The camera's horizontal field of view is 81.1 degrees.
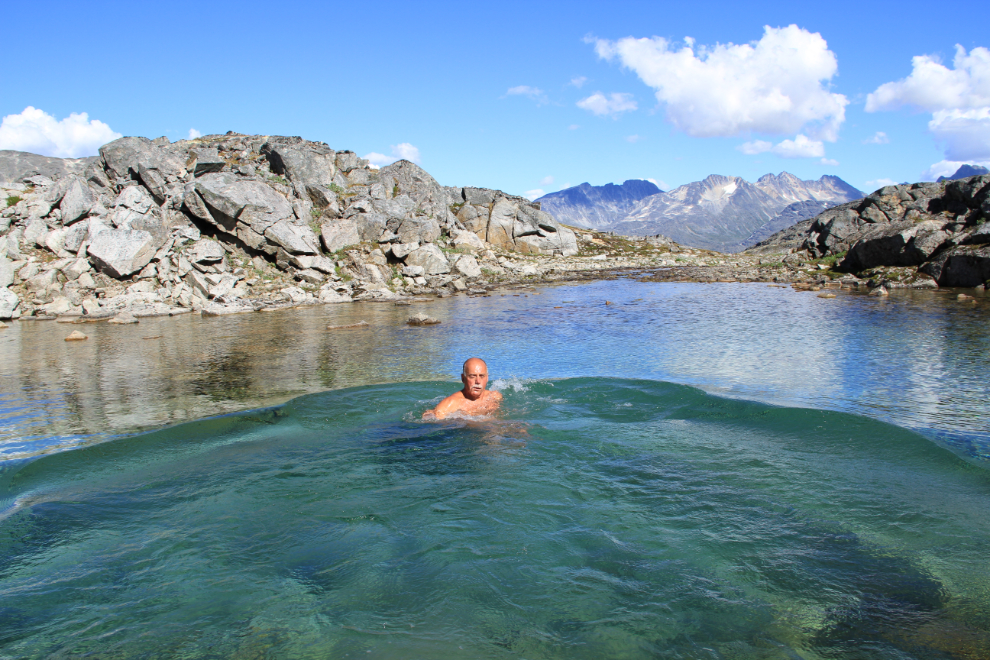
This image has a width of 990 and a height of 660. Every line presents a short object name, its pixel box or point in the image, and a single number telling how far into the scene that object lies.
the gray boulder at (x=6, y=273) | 30.83
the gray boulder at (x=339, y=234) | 41.38
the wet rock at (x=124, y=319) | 26.59
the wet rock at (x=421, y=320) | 23.84
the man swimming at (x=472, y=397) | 9.74
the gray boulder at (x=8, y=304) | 28.12
